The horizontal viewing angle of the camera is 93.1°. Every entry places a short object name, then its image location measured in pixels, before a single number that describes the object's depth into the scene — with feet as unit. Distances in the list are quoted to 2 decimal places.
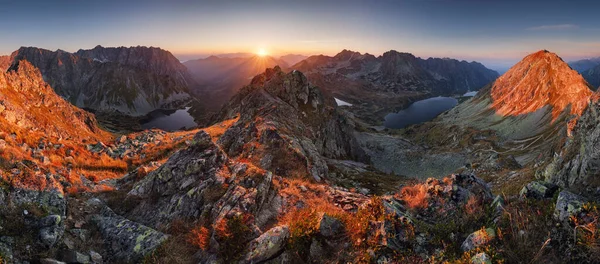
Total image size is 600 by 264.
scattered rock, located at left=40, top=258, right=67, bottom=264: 33.32
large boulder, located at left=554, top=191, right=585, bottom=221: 32.19
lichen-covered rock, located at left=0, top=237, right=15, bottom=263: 30.68
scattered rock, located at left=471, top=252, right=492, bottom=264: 28.88
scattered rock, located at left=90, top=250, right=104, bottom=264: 38.74
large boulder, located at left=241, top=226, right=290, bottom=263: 37.70
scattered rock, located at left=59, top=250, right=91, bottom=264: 35.73
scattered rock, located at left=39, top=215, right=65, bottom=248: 36.04
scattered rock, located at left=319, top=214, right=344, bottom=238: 40.47
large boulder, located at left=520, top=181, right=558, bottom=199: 41.06
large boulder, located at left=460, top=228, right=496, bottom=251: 32.30
